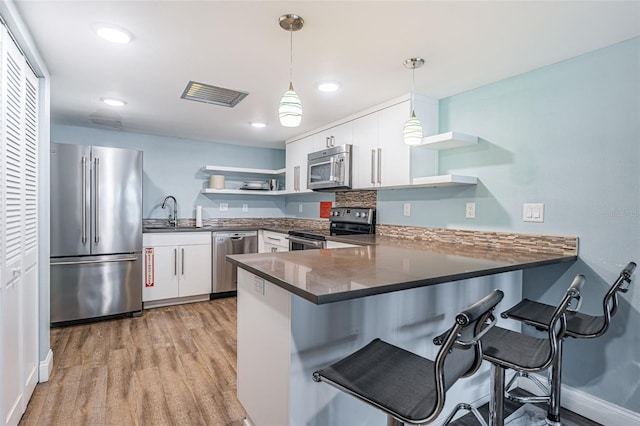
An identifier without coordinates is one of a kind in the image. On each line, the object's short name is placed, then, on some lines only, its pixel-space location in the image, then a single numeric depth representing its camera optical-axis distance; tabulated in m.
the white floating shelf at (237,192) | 4.66
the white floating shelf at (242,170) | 4.61
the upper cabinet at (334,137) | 3.45
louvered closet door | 1.61
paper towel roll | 4.64
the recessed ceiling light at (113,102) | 3.02
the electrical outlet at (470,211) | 2.62
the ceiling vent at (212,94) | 2.74
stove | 3.43
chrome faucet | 4.55
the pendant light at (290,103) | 1.74
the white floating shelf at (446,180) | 2.42
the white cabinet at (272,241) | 4.07
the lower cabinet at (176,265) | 3.93
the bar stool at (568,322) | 1.58
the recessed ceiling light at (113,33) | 1.82
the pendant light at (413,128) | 2.16
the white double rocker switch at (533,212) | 2.23
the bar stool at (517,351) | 1.32
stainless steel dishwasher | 4.31
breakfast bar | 1.35
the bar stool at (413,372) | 0.93
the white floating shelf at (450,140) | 2.43
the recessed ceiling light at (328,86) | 2.54
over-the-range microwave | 3.38
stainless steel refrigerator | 3.27
